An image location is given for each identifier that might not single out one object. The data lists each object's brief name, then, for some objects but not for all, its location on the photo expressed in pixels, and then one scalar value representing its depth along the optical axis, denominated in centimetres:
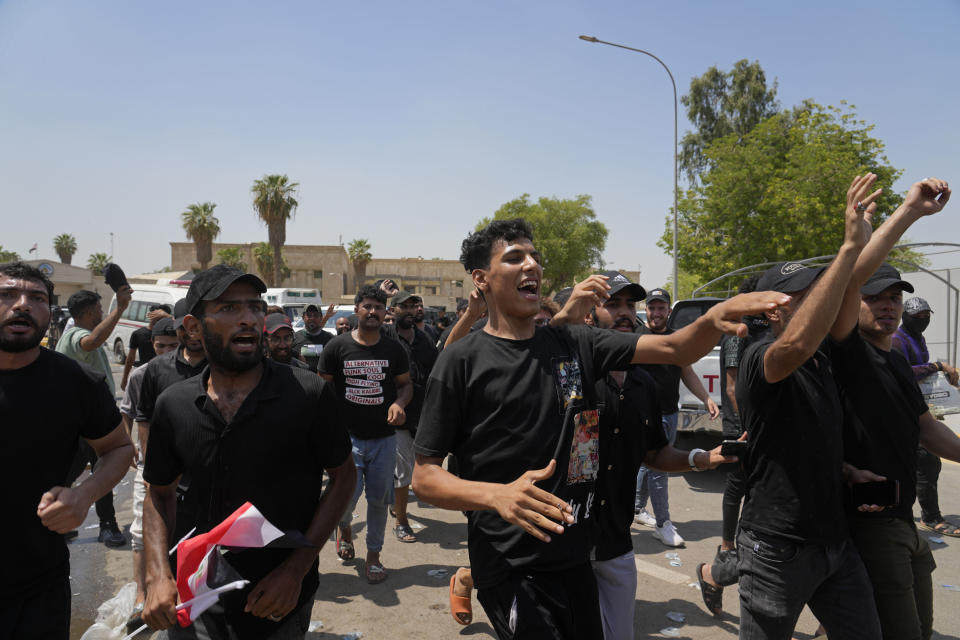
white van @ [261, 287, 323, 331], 2212
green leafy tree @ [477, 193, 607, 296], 4381
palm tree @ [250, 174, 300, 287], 4278
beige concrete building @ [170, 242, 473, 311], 6175
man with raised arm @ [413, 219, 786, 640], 214
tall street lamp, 1864
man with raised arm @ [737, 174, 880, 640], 254
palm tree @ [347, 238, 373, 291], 5919
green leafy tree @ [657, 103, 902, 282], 2052
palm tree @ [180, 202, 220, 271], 4747
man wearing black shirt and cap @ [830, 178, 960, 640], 268
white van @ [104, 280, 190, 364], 1862
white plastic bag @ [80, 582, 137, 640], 354
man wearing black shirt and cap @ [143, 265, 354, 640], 224
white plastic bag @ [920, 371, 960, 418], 637
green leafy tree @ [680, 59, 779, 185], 3438
